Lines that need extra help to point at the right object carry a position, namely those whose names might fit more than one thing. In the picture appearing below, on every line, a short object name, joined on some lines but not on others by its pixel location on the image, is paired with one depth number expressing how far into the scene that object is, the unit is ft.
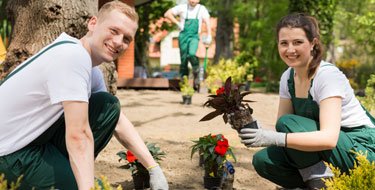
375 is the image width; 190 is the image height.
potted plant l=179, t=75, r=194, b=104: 30.42
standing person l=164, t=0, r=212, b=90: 34.73
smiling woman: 9.95
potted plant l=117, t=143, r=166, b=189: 12.49
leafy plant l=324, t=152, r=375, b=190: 7.92
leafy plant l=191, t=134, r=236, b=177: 12.92
